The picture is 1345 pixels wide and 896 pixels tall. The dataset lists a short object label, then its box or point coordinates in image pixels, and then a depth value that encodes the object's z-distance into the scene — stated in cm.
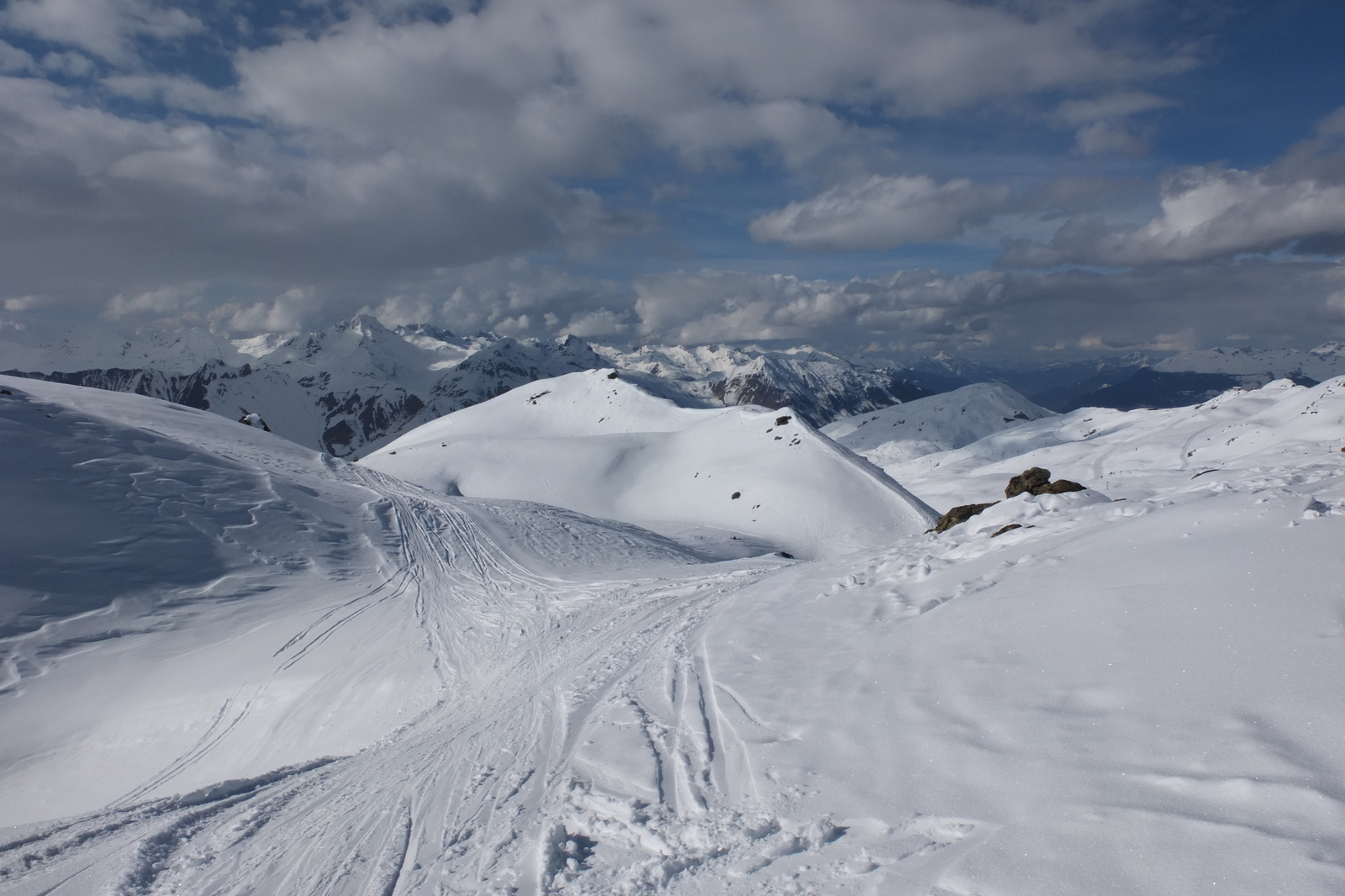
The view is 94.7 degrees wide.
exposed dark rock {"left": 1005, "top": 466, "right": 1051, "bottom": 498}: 2042
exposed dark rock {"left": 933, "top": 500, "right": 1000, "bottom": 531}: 1991
